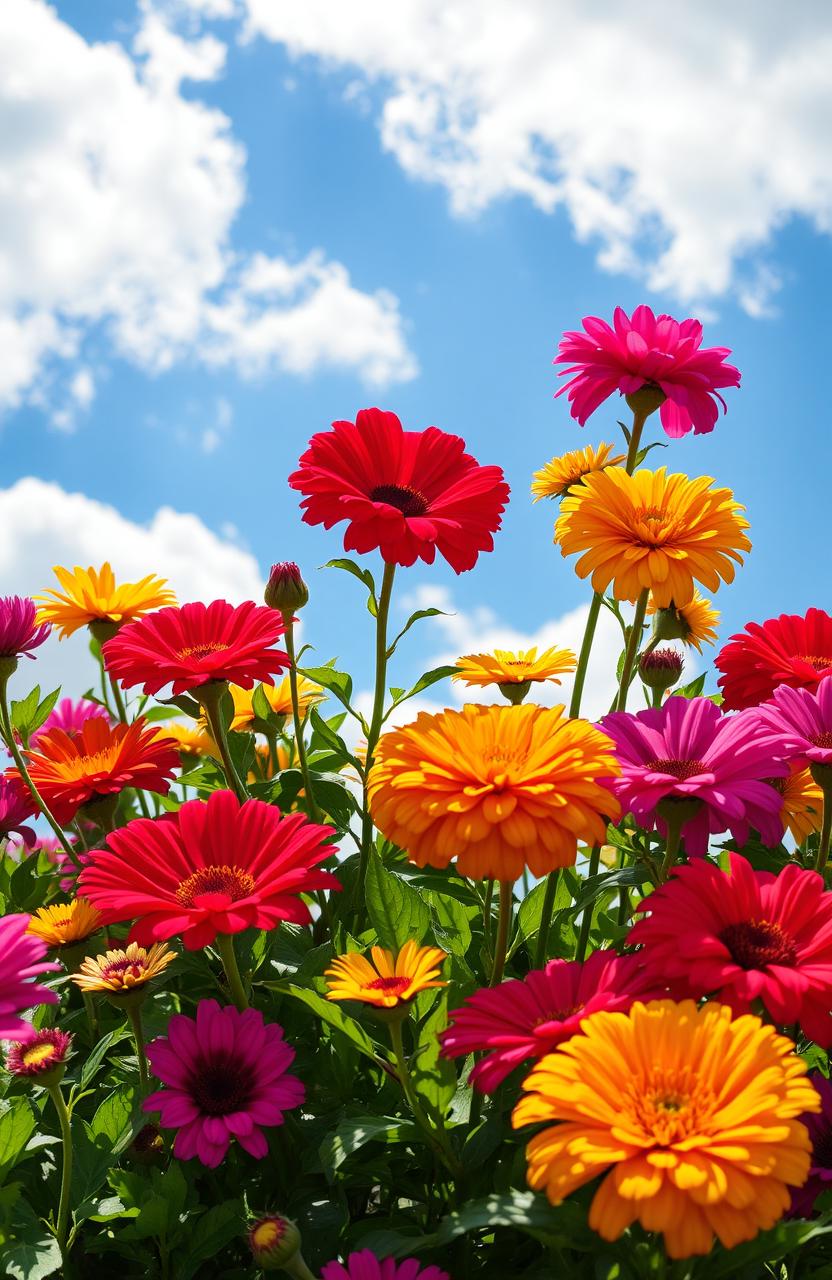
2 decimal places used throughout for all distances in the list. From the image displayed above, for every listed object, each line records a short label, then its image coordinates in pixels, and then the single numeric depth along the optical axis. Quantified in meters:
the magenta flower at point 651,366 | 0.88
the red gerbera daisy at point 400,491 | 0.81
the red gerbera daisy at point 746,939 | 0.67
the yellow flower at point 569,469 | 0.97
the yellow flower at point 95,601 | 0.96
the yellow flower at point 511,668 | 0.85
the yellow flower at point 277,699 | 1.03
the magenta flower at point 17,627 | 0.87
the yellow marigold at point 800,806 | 0.87
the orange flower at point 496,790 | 0.68
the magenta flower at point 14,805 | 0.91
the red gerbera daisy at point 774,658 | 0.85
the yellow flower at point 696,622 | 0.98
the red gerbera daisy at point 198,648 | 0.80
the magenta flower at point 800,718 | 0.77
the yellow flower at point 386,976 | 0.69
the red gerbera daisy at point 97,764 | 0.84
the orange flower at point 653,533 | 0.82
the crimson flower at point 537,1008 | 0.67
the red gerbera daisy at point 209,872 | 0.70
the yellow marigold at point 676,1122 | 0.61
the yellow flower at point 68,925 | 0.81
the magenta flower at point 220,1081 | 0.71
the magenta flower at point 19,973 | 0.65
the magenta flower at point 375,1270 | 0.68
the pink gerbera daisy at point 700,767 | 0.73
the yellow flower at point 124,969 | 0.74
